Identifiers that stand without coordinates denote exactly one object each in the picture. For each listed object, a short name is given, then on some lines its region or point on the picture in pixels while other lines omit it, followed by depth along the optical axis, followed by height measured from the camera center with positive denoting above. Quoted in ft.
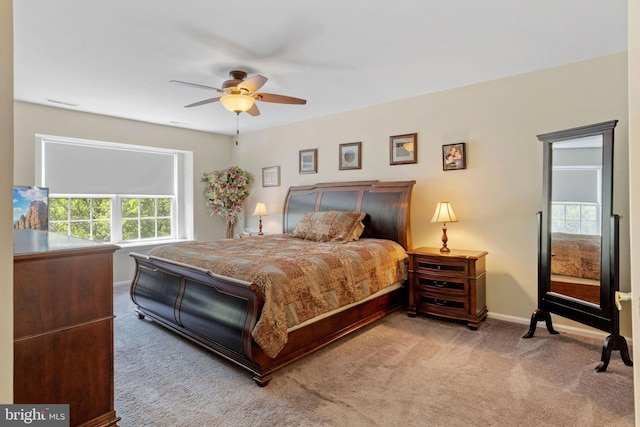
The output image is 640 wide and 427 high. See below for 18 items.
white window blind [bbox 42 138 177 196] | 15.69 +2.05
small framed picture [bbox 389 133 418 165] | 13.82 +2.48
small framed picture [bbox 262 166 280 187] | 19.20 +1.86
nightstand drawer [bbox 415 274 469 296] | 11.19 -2.55
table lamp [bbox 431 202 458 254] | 11.98 -0.24
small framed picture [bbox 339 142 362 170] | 15.61 +2.47
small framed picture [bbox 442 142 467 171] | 12.59 +1.97
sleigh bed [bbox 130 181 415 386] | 7.69 -2.17
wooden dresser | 4.73 -1.76
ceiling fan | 9.98 +3.49
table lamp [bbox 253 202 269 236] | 18.61 -0.12
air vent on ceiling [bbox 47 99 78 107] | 13.91 +4.42
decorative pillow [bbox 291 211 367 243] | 13.34 -0.72
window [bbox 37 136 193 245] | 15.84 +0.98
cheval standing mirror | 8.32 -0.69
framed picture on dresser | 13.21 +0.06
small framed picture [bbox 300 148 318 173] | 17.33 +2.47
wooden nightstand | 11.06 -2.55
